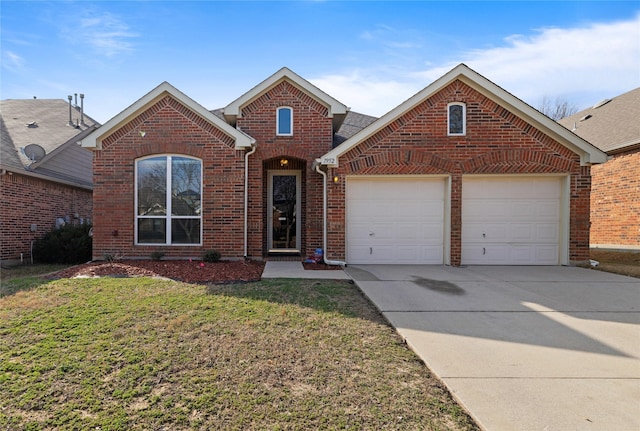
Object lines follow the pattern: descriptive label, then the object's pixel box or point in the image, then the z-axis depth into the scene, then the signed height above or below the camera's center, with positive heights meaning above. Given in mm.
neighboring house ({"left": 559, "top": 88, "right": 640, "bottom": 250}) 10898 +1047
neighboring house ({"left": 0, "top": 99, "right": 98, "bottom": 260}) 9914 +1198
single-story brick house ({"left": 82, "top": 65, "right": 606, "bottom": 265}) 8617 +704
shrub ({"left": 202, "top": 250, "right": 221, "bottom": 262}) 8547 -1230
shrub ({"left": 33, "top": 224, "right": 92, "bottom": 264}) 9914 -1172
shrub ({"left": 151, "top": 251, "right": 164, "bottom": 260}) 8633 -1216
